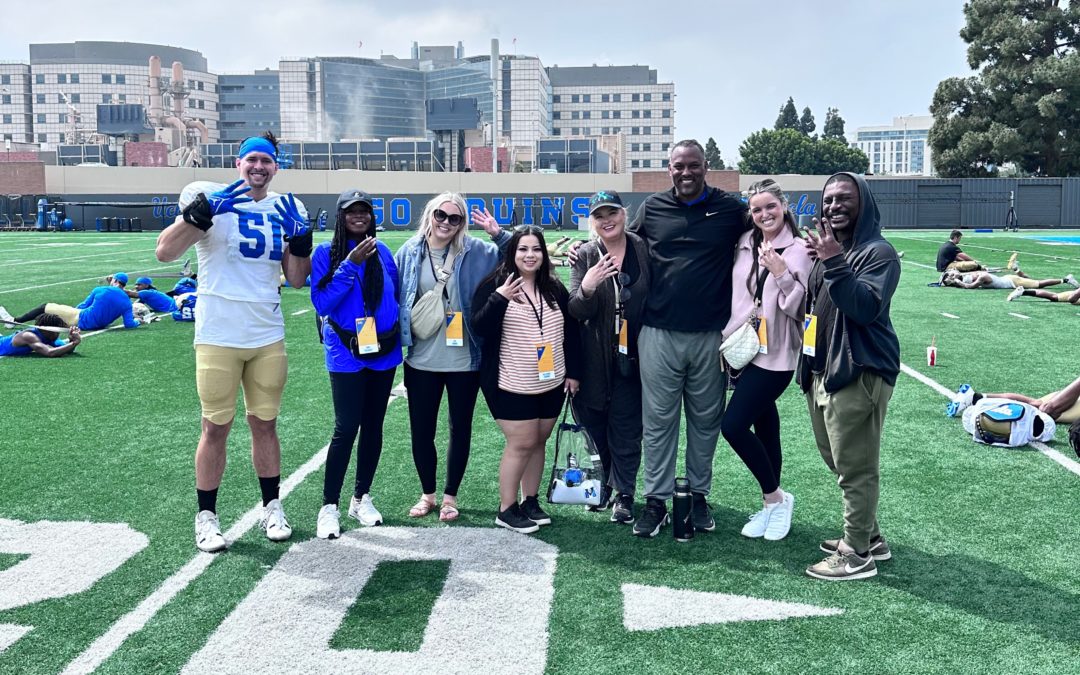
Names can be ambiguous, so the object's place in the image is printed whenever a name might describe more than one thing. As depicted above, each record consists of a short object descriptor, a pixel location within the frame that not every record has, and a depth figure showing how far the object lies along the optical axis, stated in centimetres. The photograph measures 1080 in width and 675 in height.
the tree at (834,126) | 13738
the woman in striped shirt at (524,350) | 489
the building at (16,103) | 13300
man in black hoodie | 398
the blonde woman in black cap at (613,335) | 477
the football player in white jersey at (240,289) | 454
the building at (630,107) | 14138
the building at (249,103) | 14112
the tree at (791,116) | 12662
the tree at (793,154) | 9838
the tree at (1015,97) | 5534
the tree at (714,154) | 12962
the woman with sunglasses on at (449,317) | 499
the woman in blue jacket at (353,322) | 486
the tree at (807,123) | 12719
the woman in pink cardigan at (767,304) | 459
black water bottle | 490
